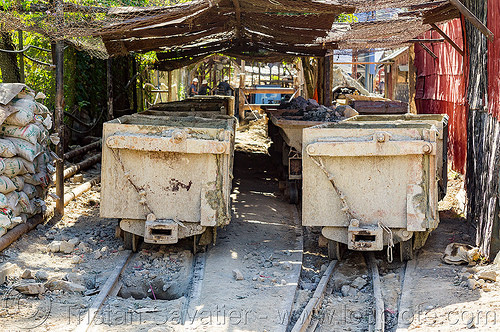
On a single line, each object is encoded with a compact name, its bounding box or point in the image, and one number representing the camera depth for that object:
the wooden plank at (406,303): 5.55
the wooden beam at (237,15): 8.67
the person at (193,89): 26.01
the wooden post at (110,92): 14.38
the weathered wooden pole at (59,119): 9.30
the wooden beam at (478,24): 7.78
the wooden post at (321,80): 17.52
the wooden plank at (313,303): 5.42
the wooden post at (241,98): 25.97
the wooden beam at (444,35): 10.02
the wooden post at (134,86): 18.56
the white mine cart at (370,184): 6.97
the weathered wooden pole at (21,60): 11.09
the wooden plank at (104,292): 5.33
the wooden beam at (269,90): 26.05
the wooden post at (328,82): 16.62
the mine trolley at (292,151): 10.68
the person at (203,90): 24.34
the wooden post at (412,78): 17.19
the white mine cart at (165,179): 7.25
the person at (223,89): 24.55
